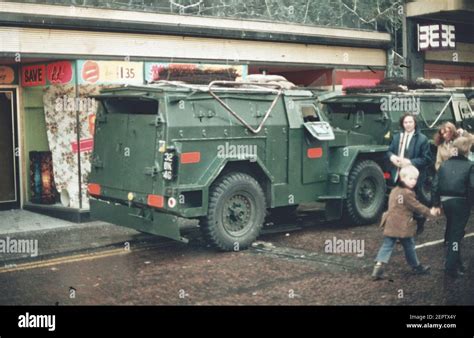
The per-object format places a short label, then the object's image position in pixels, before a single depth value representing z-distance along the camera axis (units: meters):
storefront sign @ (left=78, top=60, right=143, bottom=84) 12.60
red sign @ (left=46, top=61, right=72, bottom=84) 12.60
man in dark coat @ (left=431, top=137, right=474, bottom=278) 8.45
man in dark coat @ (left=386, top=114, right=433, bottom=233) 10.12
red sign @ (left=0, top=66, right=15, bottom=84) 13.52
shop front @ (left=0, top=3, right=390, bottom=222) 12.16
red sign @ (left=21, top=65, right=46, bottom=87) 13.11
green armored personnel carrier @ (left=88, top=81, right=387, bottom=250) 9.58
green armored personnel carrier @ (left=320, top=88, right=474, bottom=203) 12.86
